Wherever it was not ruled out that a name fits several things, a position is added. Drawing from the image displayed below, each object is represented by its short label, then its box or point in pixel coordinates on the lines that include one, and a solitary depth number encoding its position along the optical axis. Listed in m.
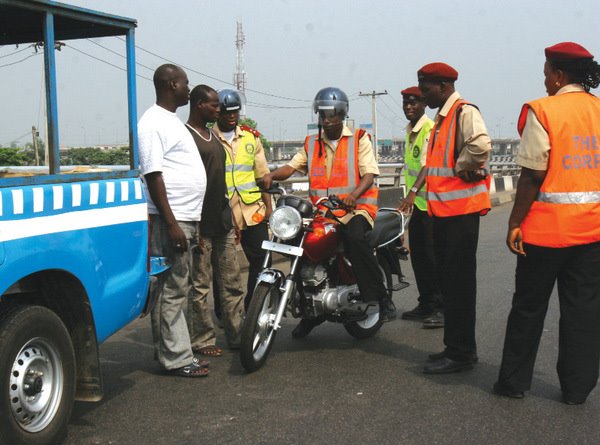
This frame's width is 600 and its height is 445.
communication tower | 99.41
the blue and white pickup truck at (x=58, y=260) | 3.53
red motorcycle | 5.27
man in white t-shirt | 5.09
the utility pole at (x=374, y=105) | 65.00
